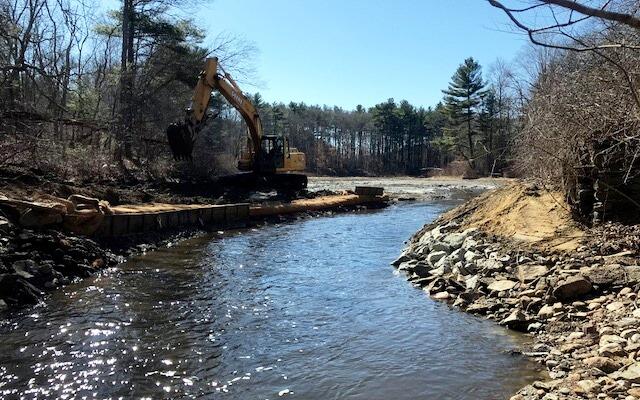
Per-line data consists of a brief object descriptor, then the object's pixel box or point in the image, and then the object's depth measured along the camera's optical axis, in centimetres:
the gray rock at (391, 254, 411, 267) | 1174
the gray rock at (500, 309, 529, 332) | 680
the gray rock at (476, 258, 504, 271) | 890
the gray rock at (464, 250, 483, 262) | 977
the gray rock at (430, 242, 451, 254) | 1124
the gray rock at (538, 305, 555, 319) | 676
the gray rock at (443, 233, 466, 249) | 1121
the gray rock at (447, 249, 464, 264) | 1020
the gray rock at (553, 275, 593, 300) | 689
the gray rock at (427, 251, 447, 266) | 1104
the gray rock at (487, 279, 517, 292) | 804
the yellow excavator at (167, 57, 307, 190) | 1905
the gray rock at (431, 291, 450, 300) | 870
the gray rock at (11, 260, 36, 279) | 855
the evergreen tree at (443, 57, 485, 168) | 5806
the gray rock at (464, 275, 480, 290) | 855
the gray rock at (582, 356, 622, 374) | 489
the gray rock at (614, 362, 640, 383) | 450
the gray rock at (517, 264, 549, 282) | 793
